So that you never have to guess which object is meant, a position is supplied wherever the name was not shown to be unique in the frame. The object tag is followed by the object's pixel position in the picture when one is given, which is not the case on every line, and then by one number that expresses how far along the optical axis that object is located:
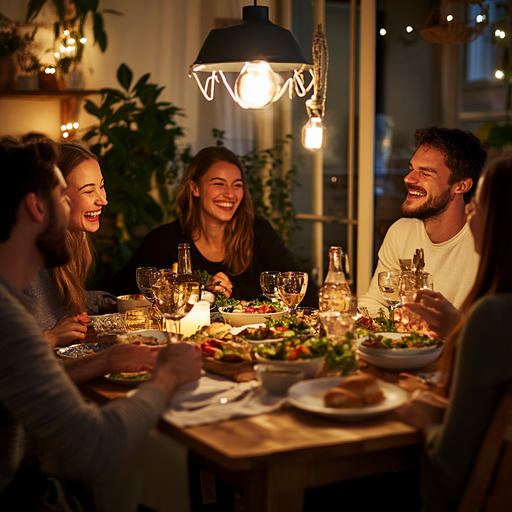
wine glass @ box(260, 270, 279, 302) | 2.19
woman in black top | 3.21
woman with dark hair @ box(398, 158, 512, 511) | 1.17
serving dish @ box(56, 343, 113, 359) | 1.85
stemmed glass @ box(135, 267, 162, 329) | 2.28
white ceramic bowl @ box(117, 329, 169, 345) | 1.87
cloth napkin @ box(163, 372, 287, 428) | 1.33
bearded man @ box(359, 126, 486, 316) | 2.64
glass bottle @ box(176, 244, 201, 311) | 1.83
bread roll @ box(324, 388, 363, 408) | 1.32
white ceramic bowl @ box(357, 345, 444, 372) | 1.61
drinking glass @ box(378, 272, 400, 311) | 2.06
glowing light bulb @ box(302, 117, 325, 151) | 2.54
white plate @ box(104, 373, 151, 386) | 1.55
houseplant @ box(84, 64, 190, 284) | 4.18
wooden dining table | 1.18
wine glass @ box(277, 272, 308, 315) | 2.07
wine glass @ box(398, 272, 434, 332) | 1.88
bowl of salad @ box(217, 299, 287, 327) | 2.16
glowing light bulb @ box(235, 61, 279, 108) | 2.11
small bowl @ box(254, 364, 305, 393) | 1.45
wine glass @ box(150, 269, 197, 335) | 1.80
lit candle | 2.03
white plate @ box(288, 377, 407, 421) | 1.29
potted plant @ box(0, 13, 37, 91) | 4.39
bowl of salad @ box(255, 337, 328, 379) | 1.50
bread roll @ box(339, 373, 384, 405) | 1.33
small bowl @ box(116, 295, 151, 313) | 2.36
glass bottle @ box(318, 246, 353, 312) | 1.87
